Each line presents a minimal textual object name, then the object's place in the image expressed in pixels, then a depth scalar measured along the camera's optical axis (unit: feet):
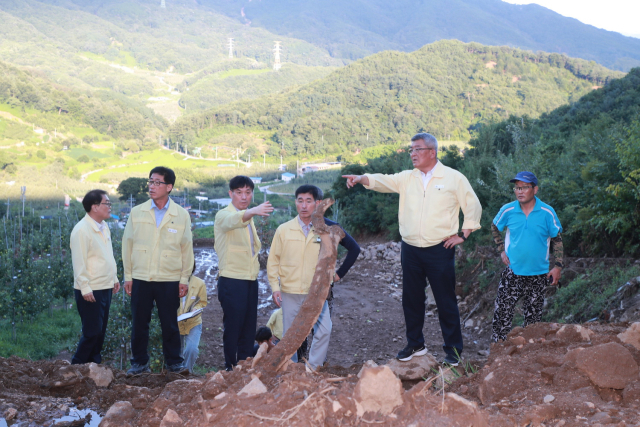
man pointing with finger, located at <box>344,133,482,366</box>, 12.06
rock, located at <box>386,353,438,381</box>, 11.88
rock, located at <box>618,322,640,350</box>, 8.95
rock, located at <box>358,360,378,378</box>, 6.62
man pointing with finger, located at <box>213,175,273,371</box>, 13.15
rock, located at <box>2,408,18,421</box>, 9.15
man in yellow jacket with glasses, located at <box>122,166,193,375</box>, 13.48
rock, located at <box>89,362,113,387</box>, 11.87
